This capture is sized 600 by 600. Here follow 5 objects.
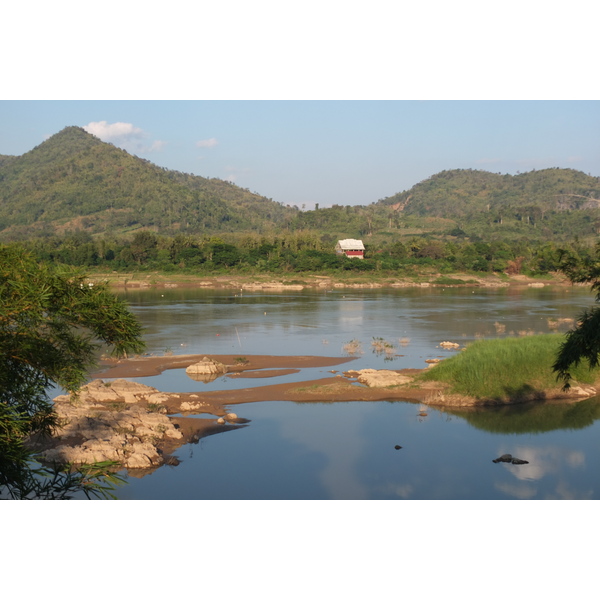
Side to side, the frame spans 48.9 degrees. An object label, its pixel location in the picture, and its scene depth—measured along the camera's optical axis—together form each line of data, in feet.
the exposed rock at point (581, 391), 81.25
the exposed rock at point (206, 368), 95.91
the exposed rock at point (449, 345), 117.39
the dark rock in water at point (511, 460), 59.26
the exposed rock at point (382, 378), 85.10
